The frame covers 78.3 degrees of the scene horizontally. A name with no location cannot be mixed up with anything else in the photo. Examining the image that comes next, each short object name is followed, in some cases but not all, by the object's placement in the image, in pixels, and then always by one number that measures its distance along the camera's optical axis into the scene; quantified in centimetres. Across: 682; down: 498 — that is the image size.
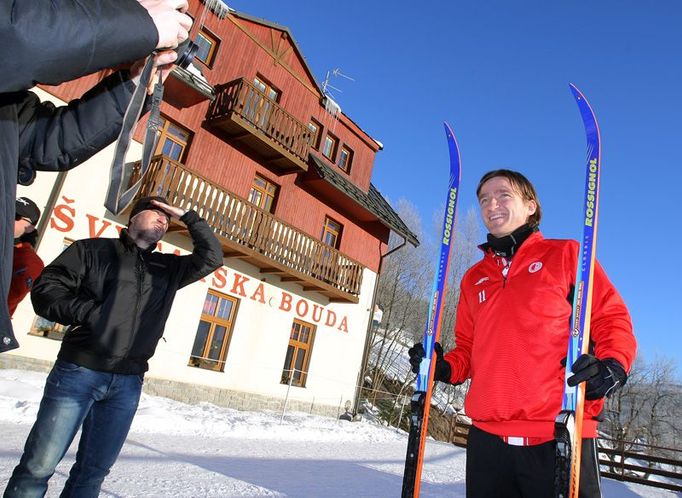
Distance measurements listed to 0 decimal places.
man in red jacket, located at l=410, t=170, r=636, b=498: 172
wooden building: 959
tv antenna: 1652
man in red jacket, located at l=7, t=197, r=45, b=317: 279
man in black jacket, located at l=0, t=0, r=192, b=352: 79
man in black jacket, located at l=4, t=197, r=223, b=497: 205
